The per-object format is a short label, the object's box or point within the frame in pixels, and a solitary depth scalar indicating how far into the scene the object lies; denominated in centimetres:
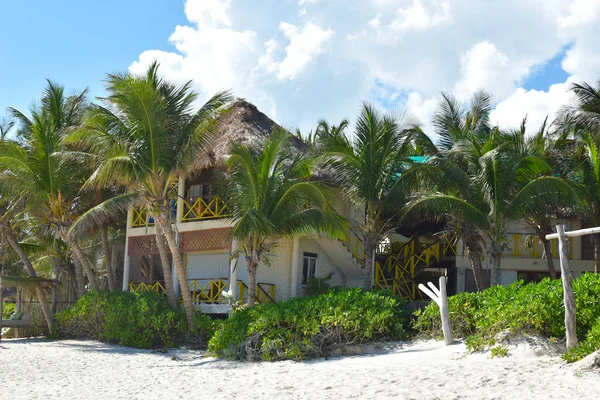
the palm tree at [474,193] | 1647
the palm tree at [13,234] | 2117
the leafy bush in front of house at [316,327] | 1438
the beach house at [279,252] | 1964
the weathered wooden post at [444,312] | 1324
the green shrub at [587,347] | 1036
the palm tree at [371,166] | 1781
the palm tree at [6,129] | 2302
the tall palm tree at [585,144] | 1858
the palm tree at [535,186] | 1623
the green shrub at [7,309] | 3065
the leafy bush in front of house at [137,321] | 1759
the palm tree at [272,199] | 1630
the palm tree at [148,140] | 1681
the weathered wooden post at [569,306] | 1075
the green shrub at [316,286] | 1909
